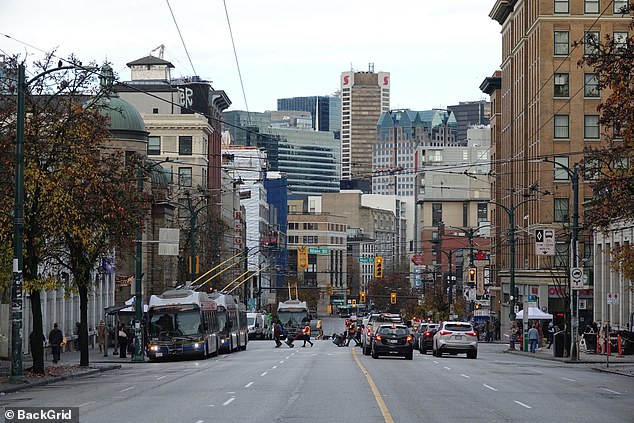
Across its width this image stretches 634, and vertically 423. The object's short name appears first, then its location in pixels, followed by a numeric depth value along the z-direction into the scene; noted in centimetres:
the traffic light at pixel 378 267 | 9144
